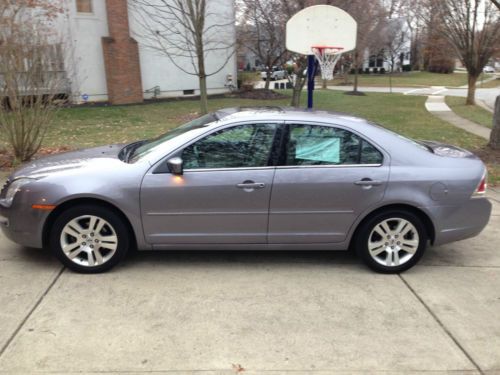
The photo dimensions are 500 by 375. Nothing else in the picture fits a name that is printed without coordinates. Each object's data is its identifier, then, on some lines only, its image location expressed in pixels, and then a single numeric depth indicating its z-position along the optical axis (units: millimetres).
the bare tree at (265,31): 18391
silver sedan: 4016
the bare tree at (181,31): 20000
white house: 18859
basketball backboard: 8078
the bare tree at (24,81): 7496
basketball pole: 7988
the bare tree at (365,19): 17609
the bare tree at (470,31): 18750
